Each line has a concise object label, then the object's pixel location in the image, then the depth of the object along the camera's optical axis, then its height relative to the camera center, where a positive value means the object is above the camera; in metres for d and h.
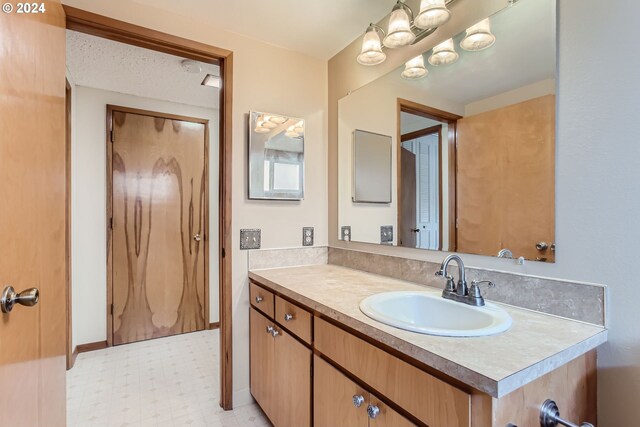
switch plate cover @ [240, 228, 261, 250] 1.86 -0.15
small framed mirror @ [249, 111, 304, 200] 1.88 +0.36
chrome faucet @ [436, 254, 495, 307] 1.10 -0.29
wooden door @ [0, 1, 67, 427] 0.84 +0.01
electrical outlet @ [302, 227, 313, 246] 2.08 -0.16
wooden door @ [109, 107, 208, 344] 2.73 -0.09
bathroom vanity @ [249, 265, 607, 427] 0.69 -0.43
